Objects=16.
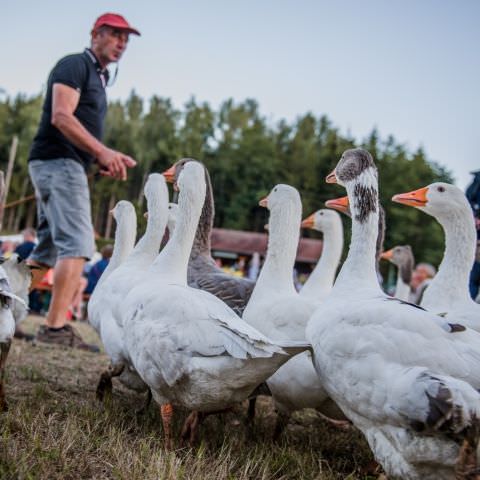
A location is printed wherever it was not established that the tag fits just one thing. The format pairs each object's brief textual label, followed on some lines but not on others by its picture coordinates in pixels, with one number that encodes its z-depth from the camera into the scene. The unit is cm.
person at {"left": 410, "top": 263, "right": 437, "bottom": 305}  1106
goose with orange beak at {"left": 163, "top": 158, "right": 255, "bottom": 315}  409
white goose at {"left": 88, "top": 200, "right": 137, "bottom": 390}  359
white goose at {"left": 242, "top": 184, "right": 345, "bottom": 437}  304
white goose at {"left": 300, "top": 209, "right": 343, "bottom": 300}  466
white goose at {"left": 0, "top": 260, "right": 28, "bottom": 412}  297
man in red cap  497
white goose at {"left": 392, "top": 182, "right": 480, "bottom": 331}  363
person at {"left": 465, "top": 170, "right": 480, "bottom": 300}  530
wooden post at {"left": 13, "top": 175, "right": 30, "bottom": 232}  4186
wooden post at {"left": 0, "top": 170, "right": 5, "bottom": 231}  427
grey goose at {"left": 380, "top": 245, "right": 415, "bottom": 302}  698
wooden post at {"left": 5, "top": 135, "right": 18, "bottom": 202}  3603
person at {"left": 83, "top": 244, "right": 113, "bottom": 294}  1106
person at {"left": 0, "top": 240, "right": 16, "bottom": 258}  1582
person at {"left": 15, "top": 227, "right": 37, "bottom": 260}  1061
